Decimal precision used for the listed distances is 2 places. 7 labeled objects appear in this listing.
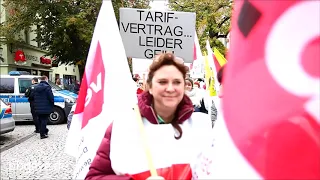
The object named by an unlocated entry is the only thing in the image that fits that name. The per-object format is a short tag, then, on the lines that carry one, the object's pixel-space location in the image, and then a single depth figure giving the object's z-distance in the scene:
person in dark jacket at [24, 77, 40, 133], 10.91
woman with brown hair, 1.92
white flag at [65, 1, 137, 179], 3.41
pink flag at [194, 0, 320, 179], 1.26
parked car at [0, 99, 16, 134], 10.04
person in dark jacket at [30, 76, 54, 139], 10.73
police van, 13.11
